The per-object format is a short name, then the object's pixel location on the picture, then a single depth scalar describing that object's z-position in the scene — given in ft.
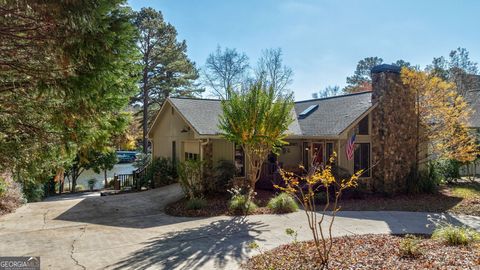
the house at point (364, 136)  44.62
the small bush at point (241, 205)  34.09
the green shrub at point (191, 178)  39.06
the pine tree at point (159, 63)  96.99
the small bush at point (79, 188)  73.62
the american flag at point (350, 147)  44.14
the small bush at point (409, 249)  18.38
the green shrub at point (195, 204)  35.37
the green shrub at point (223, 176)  42.78
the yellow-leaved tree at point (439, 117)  44.24
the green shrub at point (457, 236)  20.37
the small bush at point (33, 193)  45.65
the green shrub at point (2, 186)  28.91
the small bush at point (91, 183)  71.51
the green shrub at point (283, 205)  33.94
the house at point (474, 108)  62.90
